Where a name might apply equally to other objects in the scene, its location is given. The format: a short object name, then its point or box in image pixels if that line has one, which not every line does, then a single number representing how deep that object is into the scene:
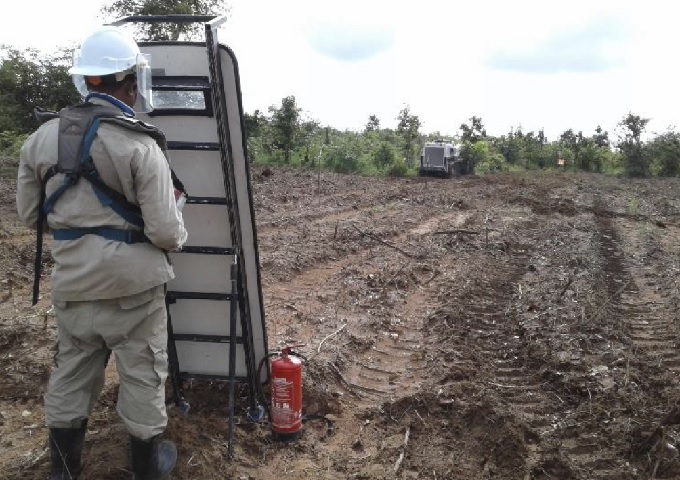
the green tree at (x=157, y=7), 22.83
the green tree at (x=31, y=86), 25.61
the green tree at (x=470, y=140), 30.57
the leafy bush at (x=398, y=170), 27.38
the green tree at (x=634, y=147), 32.34
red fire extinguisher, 3.64
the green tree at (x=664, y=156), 32.03
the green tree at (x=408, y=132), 32.41
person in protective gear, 2.66
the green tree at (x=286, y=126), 26.94
